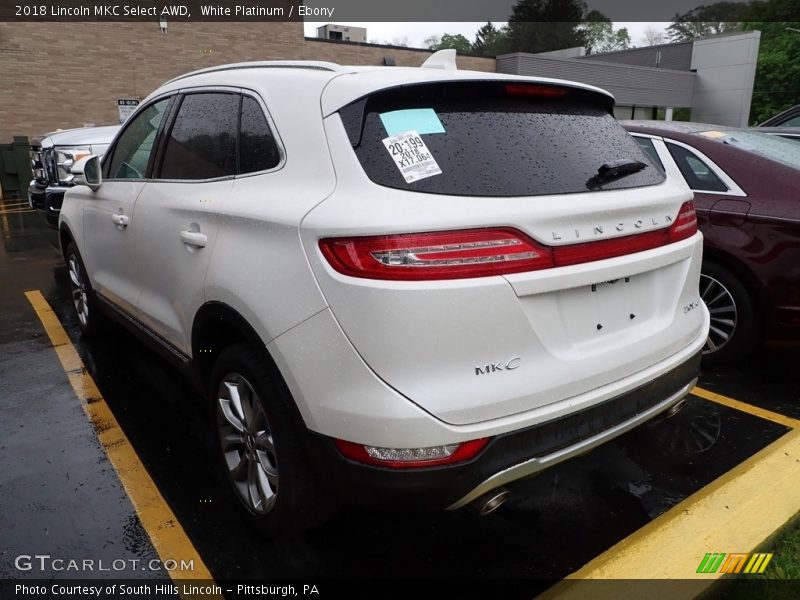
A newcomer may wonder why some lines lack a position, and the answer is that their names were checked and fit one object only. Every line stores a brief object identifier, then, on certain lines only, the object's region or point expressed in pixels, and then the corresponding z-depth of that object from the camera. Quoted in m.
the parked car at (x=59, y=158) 7.04
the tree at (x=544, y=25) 79.94
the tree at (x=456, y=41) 84.03
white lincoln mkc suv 1.87
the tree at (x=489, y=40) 88.06
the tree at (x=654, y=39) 97.24
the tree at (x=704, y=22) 88.68
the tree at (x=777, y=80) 50.19
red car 3.65
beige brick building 16.73
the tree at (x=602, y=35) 93.88
